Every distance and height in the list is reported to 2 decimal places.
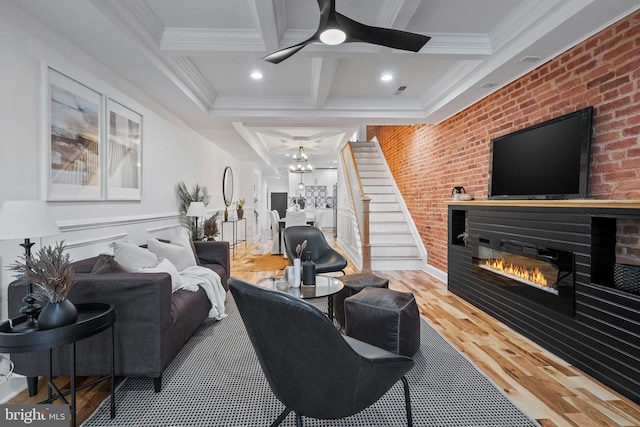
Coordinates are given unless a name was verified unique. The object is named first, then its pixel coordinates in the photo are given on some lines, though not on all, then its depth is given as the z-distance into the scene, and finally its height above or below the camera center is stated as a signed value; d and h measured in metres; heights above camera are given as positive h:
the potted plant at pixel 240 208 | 8.14 -0.08
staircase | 5.58 -0.32
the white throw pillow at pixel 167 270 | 2.46 -0.52
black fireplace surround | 1.98 -0.59
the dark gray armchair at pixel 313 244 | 4.08 -0.52
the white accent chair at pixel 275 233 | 7.23 -0.62
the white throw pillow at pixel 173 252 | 3.14 -0.48
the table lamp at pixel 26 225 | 1.55 -0.11
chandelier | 9.24 +1.46
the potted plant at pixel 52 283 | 1.52 -0.39
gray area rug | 1.73 -1.17
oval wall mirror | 7.26 +0.45
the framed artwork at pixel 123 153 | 2.96 +0.50
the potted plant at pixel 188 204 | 4.67 -0.01
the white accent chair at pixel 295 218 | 6.98 -0.27
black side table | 1.43 -0.62
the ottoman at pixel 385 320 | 2.31 -0.84
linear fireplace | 2.44 -0.56
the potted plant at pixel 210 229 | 4.86 -0.38
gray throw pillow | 2.14 -0.44
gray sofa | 1.88 -0.77
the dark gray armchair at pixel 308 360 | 1.23 -0.64
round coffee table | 2.49 -0.68
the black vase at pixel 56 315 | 1.51 -0.55
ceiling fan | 1.89 +1.10
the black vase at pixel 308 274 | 2.71 -0.58
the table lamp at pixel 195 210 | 4.41 -0.08
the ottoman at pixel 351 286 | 2.97 -0.74
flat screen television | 2.48 +0.44
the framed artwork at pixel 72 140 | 2.26 +0.49
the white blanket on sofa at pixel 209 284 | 2.89 -0.73
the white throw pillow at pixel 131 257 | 2.50 -0.43
